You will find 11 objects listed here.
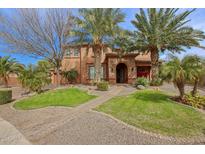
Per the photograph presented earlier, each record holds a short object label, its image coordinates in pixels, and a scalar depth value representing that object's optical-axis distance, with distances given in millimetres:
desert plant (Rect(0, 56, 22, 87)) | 15018
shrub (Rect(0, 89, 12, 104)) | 8782
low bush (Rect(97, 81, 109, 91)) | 10659
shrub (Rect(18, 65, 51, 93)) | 10220
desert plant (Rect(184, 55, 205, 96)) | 6168
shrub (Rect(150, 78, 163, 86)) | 11751
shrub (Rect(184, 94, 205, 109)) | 6018
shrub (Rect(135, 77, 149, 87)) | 11400
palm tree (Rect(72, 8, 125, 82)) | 11517
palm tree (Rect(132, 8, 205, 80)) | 11313
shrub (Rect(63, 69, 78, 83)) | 15467
